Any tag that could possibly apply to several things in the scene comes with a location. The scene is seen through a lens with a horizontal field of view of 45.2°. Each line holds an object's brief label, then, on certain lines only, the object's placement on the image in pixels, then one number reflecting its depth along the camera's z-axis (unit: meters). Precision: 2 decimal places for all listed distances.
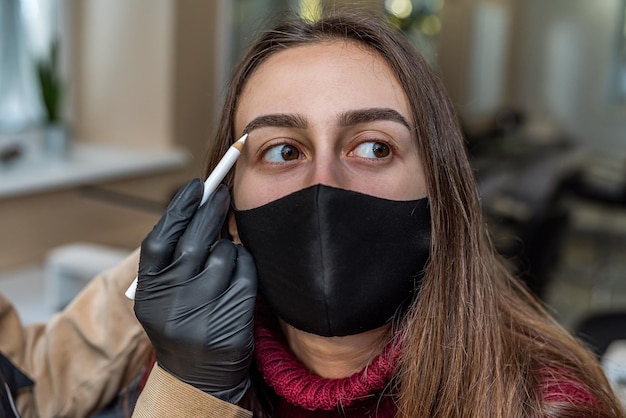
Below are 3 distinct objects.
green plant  2.67
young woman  0.82
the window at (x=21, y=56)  2.71
